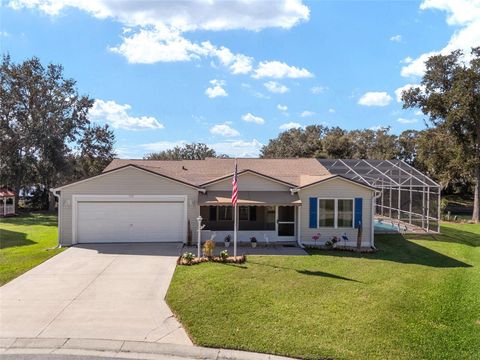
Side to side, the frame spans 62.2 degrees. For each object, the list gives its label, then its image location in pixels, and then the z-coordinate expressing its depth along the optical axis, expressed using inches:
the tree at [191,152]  2854.3
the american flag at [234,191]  581.6
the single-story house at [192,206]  713.6
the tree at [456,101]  1168.8
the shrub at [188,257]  552.0
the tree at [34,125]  1454.2
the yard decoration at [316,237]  721.0
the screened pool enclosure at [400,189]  954.1
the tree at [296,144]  2233.0
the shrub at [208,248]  580.5
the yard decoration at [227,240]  707.4
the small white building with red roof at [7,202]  1376.7
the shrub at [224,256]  572.4
